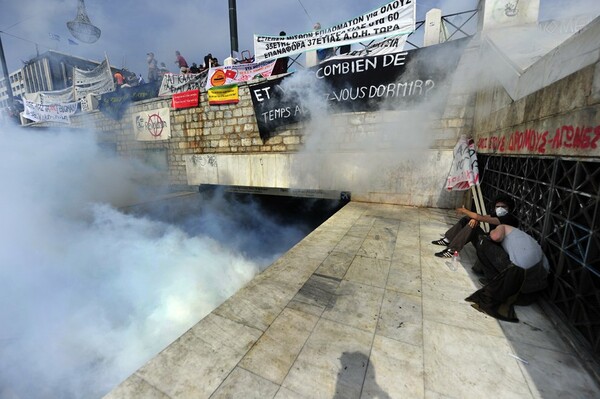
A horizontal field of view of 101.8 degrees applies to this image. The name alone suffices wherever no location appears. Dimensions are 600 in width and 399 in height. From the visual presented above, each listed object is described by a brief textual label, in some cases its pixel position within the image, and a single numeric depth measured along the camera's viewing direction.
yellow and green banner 9.30
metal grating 2.19
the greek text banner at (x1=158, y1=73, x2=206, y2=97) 10.10
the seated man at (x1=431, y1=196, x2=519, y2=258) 3.37
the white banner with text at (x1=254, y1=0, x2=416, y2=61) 6.16
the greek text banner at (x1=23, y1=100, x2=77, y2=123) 15.03
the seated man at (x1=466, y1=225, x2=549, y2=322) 2.66
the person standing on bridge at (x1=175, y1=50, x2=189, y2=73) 11.60
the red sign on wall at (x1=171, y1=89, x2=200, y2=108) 10.12
